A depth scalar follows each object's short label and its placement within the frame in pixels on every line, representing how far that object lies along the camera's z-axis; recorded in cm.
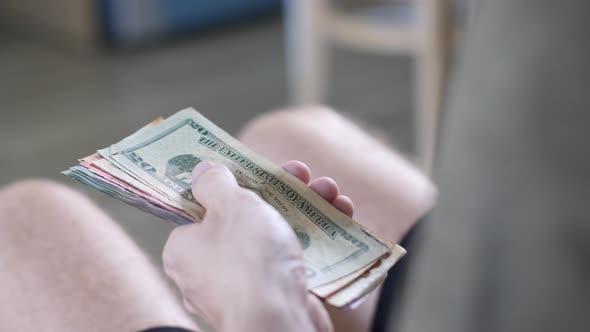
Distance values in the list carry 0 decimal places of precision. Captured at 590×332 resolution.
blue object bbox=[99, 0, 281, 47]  305
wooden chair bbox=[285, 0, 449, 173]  193
